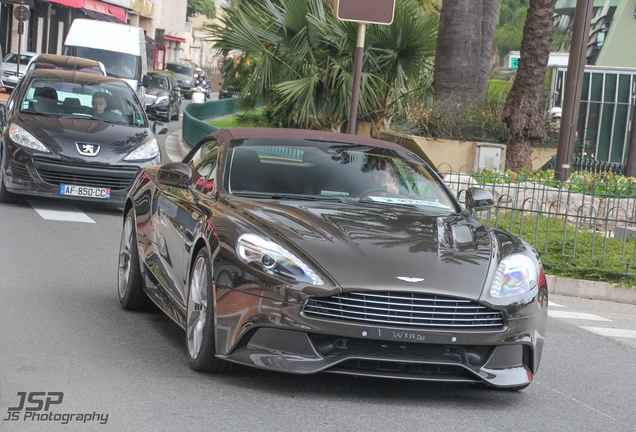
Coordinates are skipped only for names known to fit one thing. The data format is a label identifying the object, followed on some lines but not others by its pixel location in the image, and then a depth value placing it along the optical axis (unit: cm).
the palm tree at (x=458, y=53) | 2102
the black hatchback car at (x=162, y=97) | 3784
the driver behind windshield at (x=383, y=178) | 723
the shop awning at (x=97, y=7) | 5712
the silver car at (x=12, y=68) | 3912
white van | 3281
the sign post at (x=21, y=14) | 4211
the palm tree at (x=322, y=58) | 2116
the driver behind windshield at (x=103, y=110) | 1498
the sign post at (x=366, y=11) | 1279
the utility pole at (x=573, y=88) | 1720
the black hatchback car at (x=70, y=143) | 1345
